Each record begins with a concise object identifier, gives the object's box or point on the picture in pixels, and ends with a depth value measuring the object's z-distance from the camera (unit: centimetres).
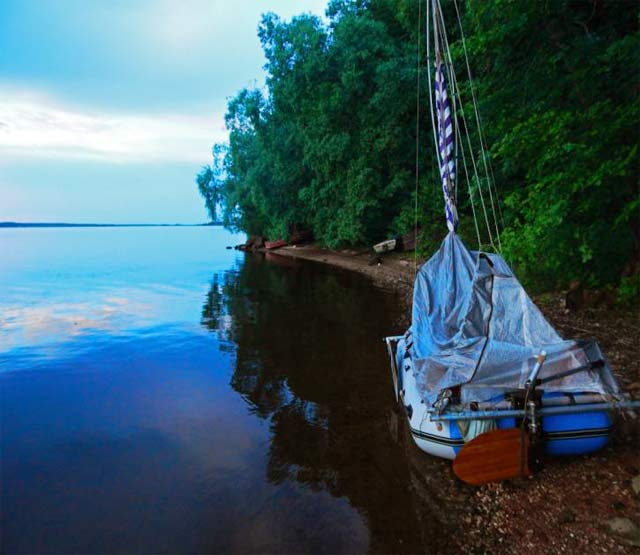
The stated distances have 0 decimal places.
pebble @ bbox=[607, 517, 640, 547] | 406
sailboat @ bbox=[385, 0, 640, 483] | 519
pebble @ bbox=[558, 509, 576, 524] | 454
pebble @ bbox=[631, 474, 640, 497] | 464
